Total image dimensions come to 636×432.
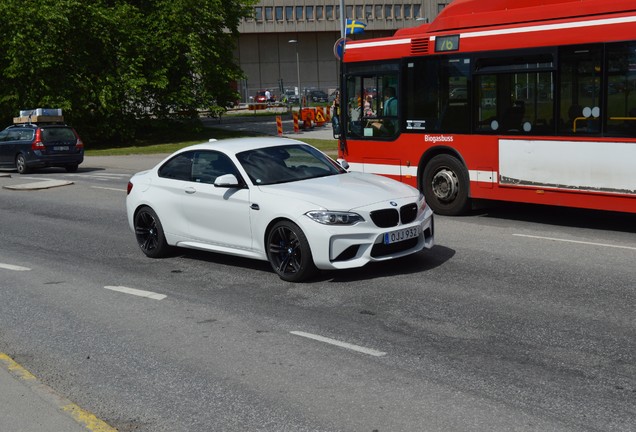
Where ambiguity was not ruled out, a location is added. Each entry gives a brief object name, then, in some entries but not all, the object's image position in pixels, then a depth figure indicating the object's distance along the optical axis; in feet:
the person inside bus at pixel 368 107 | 50.90
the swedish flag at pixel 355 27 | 89.36
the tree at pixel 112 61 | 123.34
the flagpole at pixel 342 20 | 97.48
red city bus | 38.45
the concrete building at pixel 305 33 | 362.12
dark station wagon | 89.20
